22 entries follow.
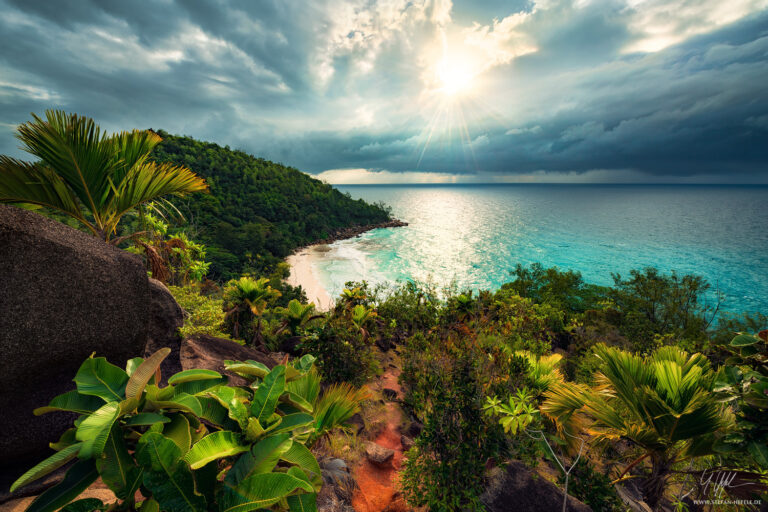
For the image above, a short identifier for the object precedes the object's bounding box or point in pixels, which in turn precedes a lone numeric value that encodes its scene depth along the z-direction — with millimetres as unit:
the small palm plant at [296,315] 7750
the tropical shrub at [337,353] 5520
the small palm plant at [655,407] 2674
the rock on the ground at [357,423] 4754
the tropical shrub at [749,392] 2092
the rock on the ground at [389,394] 6126
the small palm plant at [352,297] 7623
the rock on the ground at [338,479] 2797
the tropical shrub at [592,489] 3123
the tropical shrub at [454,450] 3086
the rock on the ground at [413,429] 5121
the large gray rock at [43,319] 2188
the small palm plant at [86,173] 2857
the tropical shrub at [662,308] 14555
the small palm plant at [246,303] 7070
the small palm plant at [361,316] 6725
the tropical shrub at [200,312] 5000
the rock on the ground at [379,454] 4207
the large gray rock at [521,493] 3162
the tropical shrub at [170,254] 4027
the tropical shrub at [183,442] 1306
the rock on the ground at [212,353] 4277
